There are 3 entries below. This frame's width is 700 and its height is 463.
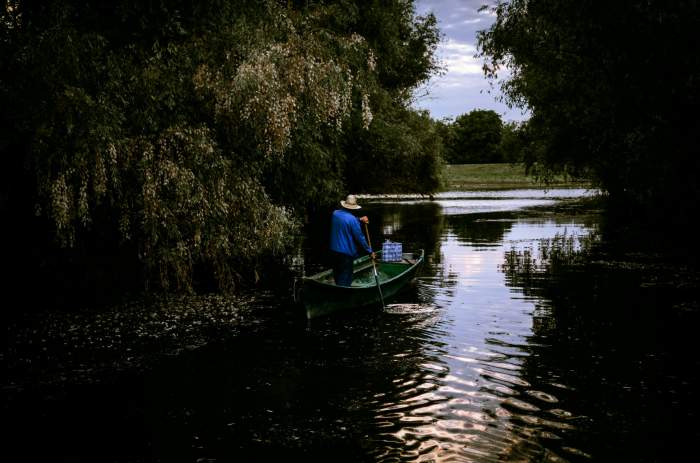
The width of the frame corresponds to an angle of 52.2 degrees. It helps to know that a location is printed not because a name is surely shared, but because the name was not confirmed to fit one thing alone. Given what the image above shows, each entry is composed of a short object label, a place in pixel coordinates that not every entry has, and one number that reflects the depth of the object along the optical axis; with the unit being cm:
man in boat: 1458
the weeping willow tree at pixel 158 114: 1269
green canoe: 1345
